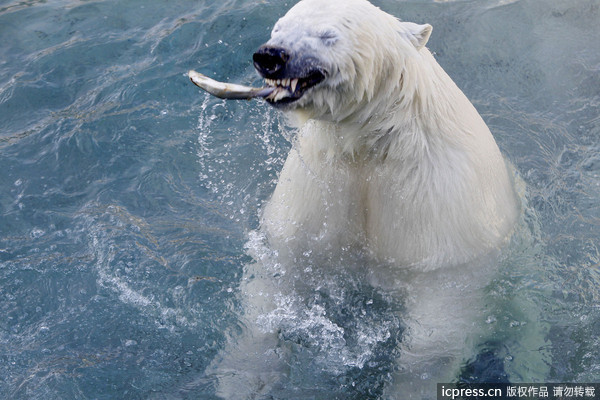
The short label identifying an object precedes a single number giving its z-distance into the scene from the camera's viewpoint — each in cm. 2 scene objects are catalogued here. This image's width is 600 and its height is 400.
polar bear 592
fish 600
